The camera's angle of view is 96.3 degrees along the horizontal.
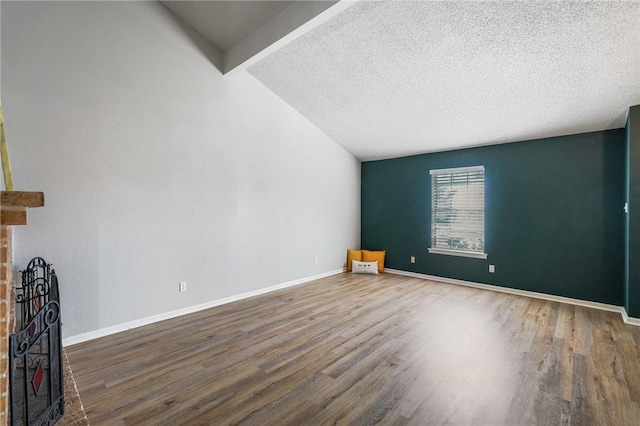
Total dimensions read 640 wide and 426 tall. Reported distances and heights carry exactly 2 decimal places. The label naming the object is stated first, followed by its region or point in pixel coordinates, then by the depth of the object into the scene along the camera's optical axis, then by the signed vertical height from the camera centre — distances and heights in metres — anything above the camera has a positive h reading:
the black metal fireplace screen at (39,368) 1.35 -0.95
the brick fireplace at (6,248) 1.26 -0.17
